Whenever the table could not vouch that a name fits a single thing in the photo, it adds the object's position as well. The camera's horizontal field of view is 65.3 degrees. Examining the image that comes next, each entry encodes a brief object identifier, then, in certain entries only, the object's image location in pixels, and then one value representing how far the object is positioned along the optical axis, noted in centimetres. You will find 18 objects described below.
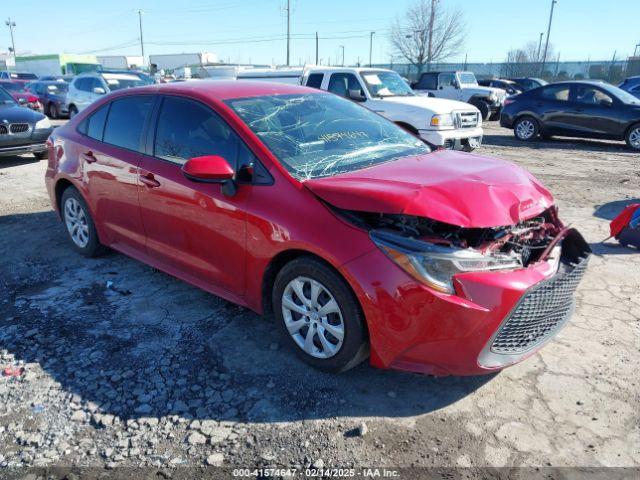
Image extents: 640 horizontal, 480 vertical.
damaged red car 265
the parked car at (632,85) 1686
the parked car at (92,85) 1602
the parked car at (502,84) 2533
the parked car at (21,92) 1467
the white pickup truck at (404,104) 945
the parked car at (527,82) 2588
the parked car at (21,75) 3147
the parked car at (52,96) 1906
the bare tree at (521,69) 4456
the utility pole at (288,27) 4681
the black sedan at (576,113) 1220
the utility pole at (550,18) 4632
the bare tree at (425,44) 4225
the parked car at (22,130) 950
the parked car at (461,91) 1891
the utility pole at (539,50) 5372
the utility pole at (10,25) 8252
